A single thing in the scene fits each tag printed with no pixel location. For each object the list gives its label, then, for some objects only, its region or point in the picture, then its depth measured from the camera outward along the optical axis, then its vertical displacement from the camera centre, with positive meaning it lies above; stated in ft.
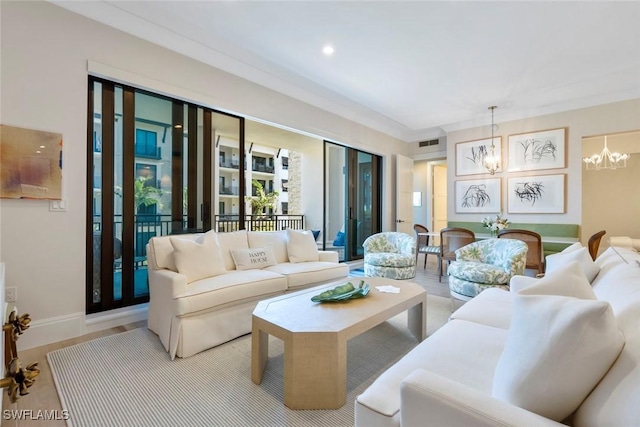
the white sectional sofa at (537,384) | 2.52 -1.61
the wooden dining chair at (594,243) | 13.52 -1.32
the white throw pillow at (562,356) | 2.61 -1.29
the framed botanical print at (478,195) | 18.10 +1.18
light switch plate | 8.07 +0.24
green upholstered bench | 15.19 -0.91
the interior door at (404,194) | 20.66 +1.44
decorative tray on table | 7.08 -1.98
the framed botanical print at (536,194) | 16.10 +1.15
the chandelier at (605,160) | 18.10 +3.49
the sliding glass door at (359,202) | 19.42 +0.80
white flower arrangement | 14.83 -0.56
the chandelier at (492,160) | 17.25 +3.15
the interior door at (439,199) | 25.25 +1.31
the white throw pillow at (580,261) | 6.08 -1.05
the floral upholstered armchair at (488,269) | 9.78 -1.86
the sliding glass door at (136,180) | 9.18 +1.17
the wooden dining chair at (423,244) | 17.16 -1.96
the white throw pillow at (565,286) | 4.25 -1.05
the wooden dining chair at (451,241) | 14.57 -1.36
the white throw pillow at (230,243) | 10.52 -1.08
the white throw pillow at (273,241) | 11.57 -1.09
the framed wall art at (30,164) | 7.38 +1.31
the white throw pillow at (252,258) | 10.44 -1.59
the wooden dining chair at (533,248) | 12.87 -1.47
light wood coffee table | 5.36 -2.32
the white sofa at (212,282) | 7.39 -2.00
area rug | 5.18 -3.53
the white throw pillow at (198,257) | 8.56 -1.29
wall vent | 21.68 +5.32
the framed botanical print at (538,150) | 16.08 +3.62
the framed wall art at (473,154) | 18.37 +3.83
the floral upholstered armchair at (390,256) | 12.71 -1.85
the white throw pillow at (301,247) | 12.21 -1.37
